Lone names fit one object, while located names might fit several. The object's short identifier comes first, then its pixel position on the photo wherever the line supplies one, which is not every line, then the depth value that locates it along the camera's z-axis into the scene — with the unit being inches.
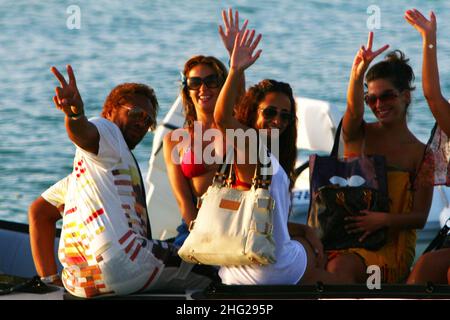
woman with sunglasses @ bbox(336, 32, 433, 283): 385.4
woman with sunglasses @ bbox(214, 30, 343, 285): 332.8
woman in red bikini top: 389.1
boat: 343.0
